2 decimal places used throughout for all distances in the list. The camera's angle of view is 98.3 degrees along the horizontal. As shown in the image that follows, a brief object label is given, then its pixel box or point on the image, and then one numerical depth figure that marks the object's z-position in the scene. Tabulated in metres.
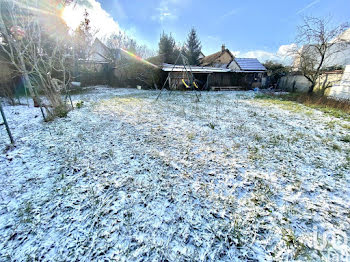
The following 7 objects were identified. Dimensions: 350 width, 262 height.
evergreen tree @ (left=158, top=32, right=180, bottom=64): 20.38
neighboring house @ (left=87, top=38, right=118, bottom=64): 20.36
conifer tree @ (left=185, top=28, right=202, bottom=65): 24.25
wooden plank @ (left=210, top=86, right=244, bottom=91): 14.45
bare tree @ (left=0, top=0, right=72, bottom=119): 4.88
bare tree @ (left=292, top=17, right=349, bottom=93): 9.14
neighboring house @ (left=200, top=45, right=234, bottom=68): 20.06
